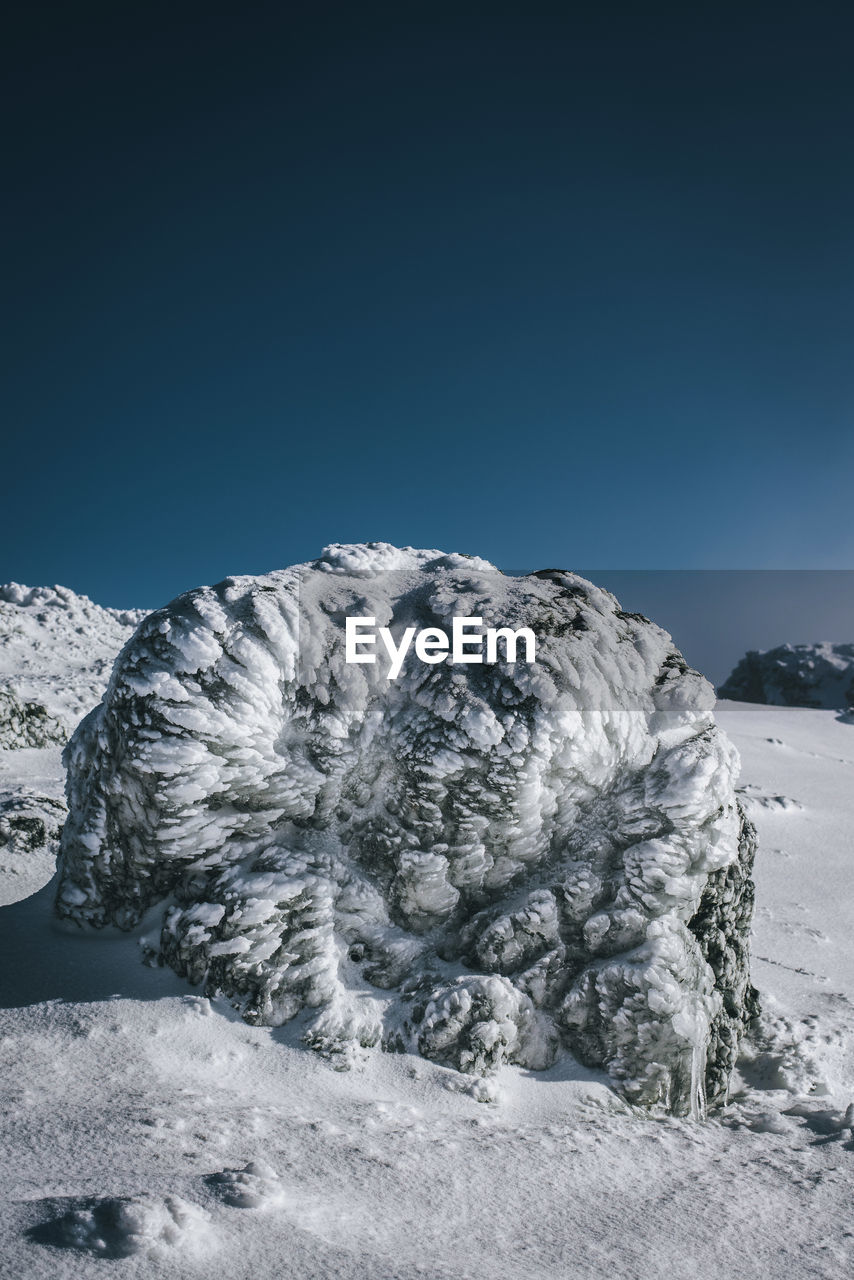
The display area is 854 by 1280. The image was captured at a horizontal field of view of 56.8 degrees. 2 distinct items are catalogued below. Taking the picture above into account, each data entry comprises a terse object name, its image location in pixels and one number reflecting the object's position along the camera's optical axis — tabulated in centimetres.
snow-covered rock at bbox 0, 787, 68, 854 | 402
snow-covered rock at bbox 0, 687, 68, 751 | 652
